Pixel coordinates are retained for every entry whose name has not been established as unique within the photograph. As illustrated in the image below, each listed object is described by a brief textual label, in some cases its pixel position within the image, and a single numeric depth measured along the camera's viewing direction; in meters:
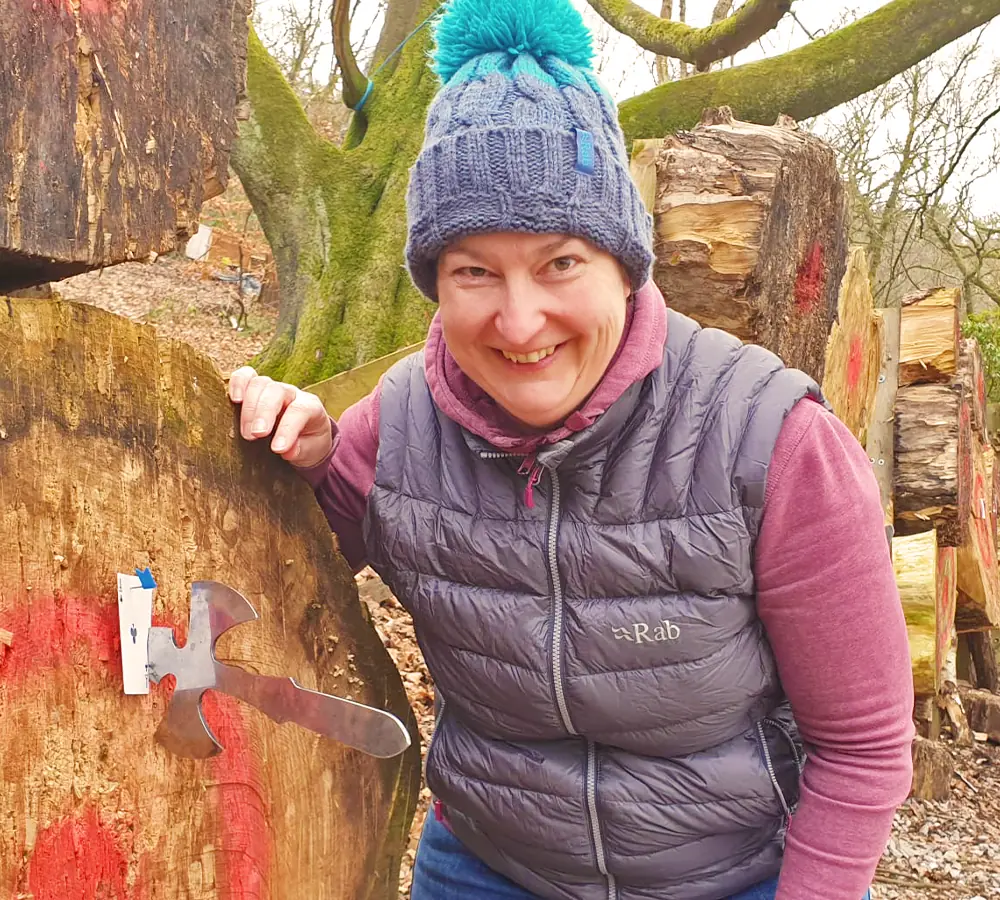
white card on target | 1.37
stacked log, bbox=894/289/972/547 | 4.27
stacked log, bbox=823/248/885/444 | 3.30
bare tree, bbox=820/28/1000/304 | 10.69
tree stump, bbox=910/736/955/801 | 3.86
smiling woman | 1.34
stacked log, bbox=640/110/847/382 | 2.52
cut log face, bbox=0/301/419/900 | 1.28
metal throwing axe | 1.40
